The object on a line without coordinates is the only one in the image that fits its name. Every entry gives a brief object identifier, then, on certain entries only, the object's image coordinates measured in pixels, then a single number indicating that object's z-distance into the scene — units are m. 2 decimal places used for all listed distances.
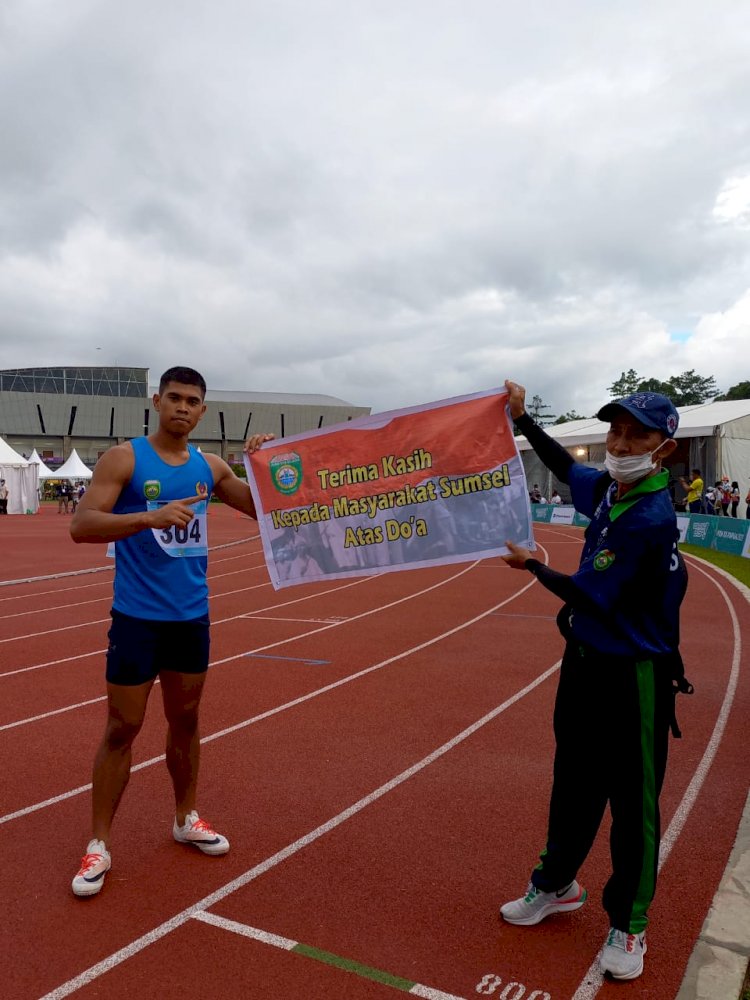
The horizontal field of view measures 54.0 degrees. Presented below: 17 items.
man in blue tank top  3.08
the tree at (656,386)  79.95
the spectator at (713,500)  23.56
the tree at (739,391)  69.69
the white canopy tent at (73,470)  38.53
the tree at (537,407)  112.54
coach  2.49
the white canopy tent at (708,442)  25.20
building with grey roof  80.94
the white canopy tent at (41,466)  37.35
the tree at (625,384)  81.50
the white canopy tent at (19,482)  35.28
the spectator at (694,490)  20.72
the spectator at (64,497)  40.13
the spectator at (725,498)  23.53
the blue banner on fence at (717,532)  16.78
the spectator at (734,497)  23.90
